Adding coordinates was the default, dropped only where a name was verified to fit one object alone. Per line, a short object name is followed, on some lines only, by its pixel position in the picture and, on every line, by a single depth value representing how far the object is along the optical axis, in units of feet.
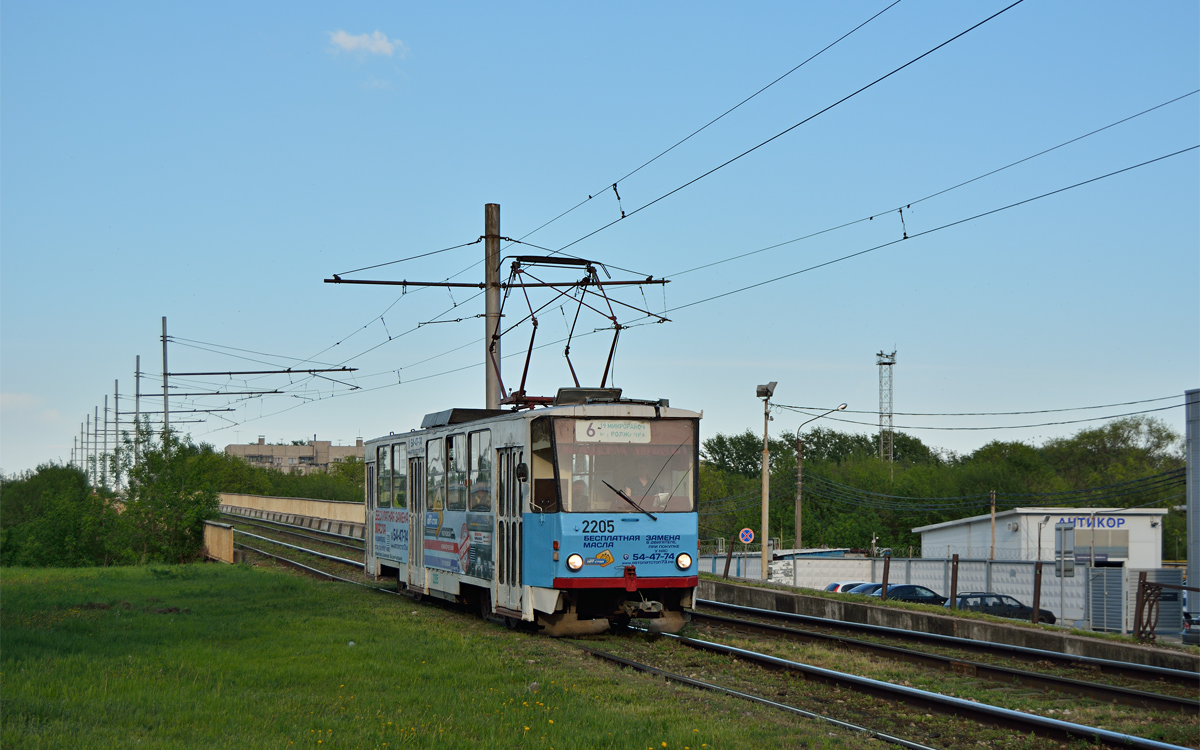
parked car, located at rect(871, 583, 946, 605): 102.94
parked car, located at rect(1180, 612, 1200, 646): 75.73
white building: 166.71
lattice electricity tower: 296.71
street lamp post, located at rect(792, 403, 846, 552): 183.36
